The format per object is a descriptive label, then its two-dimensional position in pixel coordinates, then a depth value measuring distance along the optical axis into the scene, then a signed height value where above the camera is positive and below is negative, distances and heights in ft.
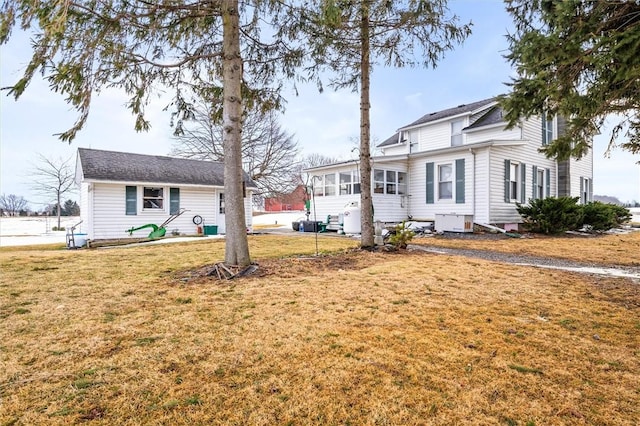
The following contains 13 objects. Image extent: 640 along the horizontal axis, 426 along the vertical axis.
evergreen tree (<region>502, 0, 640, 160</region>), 13.74 +6.08
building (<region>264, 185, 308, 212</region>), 91.43 +2.71
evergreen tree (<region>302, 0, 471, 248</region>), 24.72 +13.04
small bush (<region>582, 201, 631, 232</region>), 49.93 -1.98
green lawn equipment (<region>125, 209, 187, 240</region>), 46.65 -3.09
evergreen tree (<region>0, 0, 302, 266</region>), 15.92 +8.82
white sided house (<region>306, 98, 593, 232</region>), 45.75 +4.39
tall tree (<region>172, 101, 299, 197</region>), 85.61 +14.81
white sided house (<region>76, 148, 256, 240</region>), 47.47 +2.31
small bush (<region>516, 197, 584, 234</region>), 43.29 -1.30
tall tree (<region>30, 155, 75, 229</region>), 77.05 +7.45
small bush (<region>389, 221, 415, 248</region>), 27.94 -2.63
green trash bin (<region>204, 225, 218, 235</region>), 55.69 -3.58
